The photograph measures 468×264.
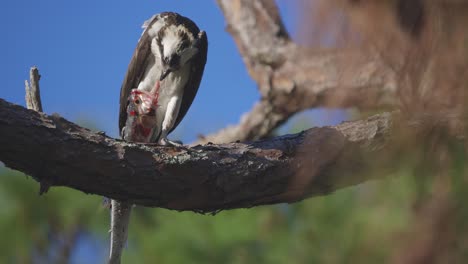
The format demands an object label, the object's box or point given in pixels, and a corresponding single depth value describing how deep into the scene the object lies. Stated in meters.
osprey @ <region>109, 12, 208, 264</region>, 8.28
